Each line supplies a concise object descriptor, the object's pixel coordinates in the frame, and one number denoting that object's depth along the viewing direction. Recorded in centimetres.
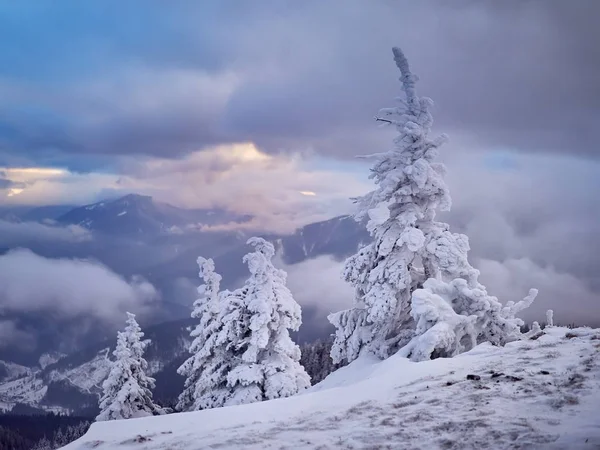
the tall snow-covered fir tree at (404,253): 1659
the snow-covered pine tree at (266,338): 2100
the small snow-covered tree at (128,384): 2761
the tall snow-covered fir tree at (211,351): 2214
